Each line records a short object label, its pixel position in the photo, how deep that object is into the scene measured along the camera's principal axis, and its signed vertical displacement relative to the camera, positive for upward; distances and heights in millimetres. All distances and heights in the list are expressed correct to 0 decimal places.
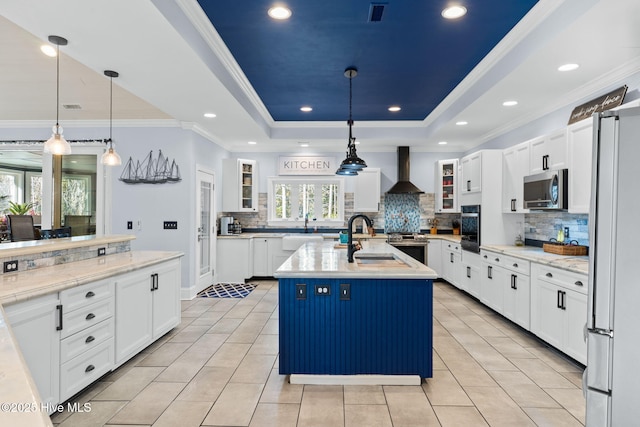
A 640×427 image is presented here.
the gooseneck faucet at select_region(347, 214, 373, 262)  3243 -300
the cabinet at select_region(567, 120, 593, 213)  3414 +474
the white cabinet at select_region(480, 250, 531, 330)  3900 -850
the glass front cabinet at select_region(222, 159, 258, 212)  6941 +473
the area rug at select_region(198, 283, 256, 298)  5754 -1323
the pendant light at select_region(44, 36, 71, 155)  3242 +565
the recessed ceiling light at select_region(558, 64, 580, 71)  3228 +1300
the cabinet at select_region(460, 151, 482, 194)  5318 +606
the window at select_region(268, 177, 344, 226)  7500 +201
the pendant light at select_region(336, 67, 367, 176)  3922 +527
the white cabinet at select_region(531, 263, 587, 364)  3037 -845
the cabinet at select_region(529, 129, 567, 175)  3755 +668
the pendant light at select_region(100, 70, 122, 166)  4182 +573
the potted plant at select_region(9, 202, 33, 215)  7258 -8
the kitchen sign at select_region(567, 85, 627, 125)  3283 +1055
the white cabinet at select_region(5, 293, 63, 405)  2041 -755
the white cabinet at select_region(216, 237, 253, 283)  6680 -903
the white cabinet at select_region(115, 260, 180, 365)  3010 -894
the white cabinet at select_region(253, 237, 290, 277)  6980 -837
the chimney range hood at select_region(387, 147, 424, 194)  7062 +814
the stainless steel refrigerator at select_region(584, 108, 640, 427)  1273 -206
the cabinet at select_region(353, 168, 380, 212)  7230 +425
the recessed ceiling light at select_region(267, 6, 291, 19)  2750 +1507
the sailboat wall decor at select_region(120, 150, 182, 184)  5523 +574
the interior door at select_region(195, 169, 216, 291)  5793 -340
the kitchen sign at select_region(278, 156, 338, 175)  7410 +924
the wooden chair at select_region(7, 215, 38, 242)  4426 -244
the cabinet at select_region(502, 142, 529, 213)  4582 +504
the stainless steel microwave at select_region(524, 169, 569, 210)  3703 +250
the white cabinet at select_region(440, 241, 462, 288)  5967 -836
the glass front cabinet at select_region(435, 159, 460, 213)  6895 +522
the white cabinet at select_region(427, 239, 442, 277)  6730 -759
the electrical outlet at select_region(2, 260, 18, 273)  2570 -414
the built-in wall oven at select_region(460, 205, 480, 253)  5172 -221
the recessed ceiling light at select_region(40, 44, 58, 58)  3268 +1433
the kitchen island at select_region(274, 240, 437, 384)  2814 -878
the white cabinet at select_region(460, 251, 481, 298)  5199 -891
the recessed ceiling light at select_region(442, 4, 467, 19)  2745 +1521
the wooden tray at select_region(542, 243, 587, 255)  3754 -364
